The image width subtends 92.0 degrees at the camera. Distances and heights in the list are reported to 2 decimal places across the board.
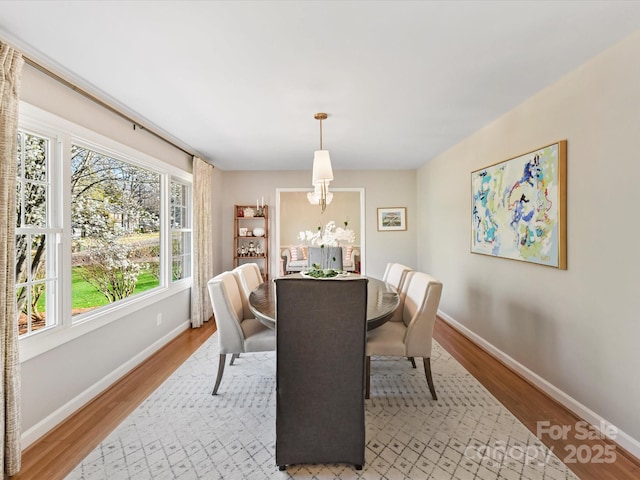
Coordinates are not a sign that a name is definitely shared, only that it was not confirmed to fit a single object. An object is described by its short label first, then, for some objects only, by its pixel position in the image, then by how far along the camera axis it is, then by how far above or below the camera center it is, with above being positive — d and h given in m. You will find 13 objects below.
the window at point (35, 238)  1.97 -0.01
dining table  2.02 -0.51
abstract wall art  2.28 +0.25
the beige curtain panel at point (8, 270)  1.61 -0.18
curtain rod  1.92 +1.08
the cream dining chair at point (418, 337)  2.29 -0.77
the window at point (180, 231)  3.92 +0.08
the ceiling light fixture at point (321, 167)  2.88 +0.65
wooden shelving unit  5.36 -0.01
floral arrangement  2.95 +0.00
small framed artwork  5.48 +0.31
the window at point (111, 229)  2.46 +0.07
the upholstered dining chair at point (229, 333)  2.37 -0.76
